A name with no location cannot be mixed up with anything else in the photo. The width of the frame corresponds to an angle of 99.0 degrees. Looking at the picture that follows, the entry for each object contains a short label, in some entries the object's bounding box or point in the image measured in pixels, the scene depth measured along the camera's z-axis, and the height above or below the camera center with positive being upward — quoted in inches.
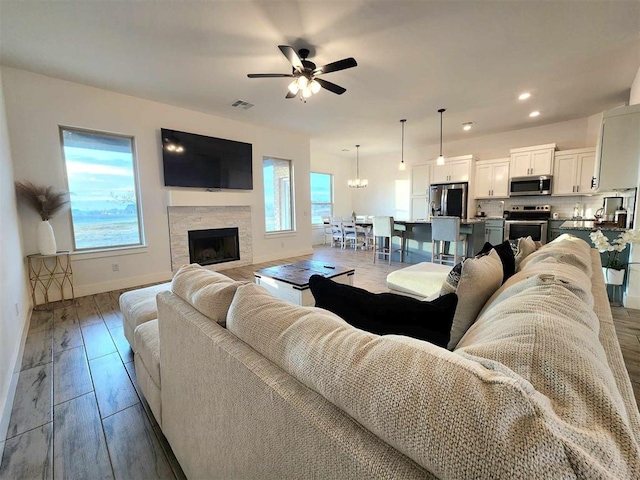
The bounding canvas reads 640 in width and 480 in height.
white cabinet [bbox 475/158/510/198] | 235.0 +27.5
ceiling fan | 101.0 +55.5
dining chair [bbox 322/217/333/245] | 315.6 -20.2
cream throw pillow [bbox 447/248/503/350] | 43.6 -13.8
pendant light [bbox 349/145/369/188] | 289.2 +30.2
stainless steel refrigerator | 252.7 +10.2
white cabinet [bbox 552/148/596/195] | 198.8 +27.8
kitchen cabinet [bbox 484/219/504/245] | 222.2 -17.6
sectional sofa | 14.3 -12.4
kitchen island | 191.5 -21.2
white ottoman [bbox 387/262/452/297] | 93.7 -25.4
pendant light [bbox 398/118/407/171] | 202.0 +67.1
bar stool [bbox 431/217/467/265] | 181.3 -18.0
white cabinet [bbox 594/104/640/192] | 123.8 +27.4
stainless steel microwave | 215.0 +18.6
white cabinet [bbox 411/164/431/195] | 278.2 +32.3
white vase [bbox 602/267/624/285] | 119.8 -30.0
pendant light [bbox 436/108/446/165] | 185.3 +37.2
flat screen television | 170.7 +35.4
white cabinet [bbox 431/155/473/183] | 248.4 +37.4
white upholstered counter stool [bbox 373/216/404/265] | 216.5 -17.0
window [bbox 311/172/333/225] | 325.4 +19.3
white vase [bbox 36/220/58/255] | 123.9 -10.3
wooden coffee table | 96.0 -24.6
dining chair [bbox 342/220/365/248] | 277.1 -21.8
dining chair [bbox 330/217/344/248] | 291.0 -21.0
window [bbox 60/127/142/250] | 144.1 +14.7
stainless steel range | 213.4 -10.4
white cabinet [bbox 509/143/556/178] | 213.0 +38.9
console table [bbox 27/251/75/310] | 130.3 -29.3
